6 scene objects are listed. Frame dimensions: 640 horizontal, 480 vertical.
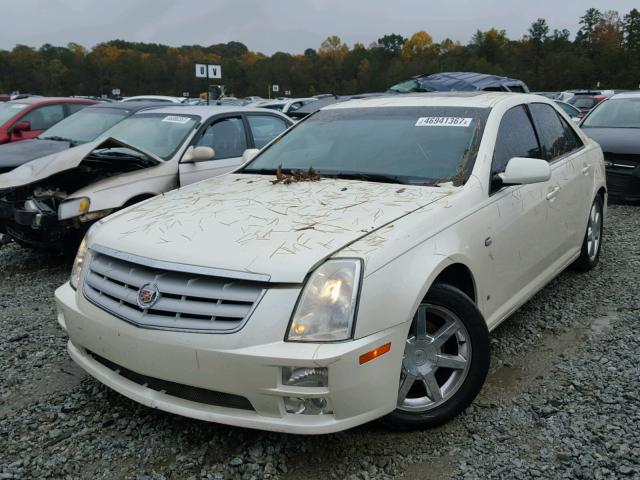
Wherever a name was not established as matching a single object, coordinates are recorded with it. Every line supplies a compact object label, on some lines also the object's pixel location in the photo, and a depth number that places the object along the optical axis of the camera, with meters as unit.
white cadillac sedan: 2.30
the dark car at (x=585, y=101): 22.78
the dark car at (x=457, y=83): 11.25
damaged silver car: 5.03
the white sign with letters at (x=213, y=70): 13.30
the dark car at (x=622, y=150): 7.79
